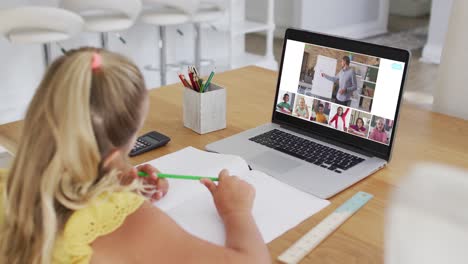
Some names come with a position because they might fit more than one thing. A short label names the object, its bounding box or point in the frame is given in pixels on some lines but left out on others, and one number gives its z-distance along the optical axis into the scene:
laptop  1.17
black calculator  1.28
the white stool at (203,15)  3.62
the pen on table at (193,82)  1.39
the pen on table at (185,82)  1.40
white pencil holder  1.38
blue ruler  0.89
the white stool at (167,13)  3.32
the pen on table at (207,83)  1.39
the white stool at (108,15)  2.99
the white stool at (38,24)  2.64
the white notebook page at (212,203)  0.95
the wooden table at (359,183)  0.92
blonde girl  0.72
